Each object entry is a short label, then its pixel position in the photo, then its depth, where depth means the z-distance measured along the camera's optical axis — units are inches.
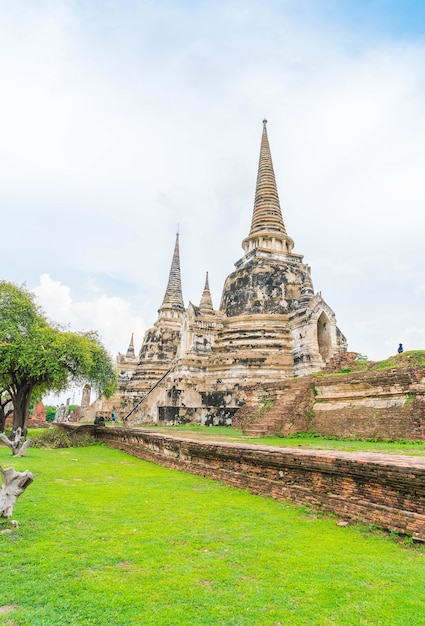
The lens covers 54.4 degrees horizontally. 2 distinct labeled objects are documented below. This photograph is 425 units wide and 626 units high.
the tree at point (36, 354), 720.3
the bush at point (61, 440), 697.6
